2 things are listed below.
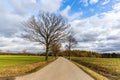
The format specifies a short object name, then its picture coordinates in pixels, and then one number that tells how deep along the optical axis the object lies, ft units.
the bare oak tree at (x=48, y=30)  46.99
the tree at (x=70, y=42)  73.72
